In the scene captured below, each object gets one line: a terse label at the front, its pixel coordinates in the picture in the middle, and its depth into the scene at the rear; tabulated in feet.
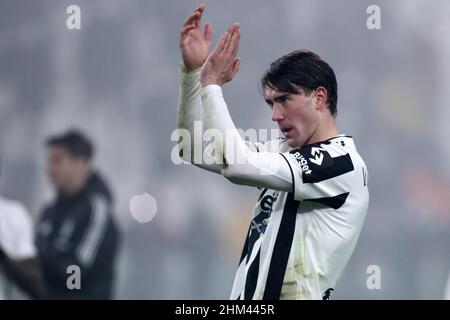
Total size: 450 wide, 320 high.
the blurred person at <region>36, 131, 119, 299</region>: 34.78
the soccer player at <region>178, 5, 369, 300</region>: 16.87
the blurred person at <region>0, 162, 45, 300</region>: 30.01
